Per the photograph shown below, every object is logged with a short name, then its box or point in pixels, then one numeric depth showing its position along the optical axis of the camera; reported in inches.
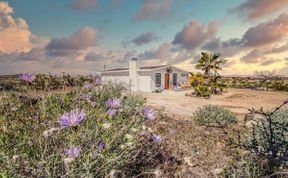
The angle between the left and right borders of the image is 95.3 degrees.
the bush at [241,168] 60.5
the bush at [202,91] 459.1
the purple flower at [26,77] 61.0
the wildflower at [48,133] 41.2
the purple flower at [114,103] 58.8
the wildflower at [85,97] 73.6
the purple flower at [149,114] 57.7
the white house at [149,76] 571.5
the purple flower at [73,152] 38.3
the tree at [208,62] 632.3
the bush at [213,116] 166.7
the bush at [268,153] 59.0
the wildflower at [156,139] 60.9
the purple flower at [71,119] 40.9
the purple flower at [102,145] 46.4
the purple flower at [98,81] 79.1
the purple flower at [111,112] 54.7
